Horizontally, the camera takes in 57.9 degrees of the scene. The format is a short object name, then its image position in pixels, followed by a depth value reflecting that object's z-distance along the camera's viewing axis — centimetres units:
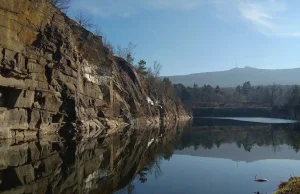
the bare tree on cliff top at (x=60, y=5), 3745
